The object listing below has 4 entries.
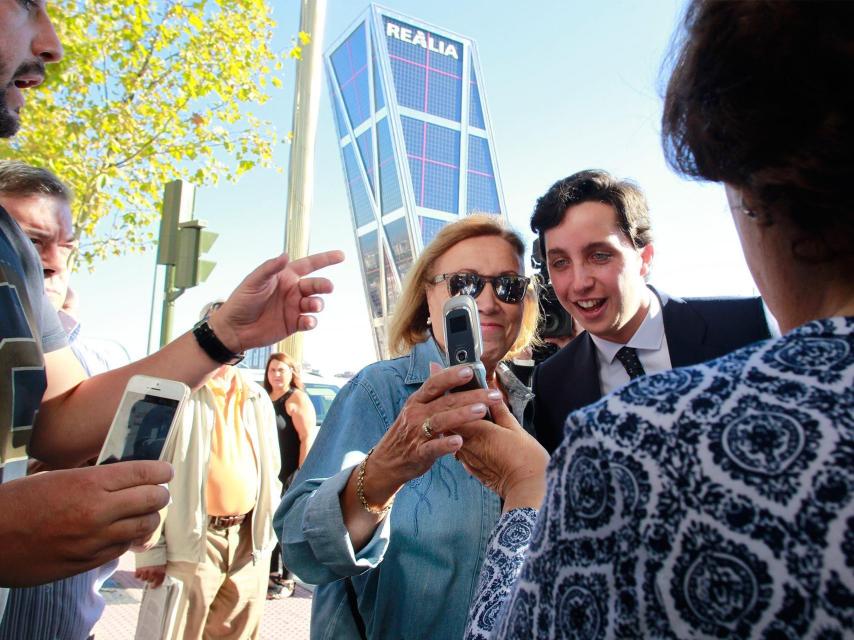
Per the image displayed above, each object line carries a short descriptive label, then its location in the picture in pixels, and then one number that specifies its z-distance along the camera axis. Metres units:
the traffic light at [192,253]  4.73
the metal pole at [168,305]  4.86
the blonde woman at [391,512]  1.38
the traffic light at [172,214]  4.82
